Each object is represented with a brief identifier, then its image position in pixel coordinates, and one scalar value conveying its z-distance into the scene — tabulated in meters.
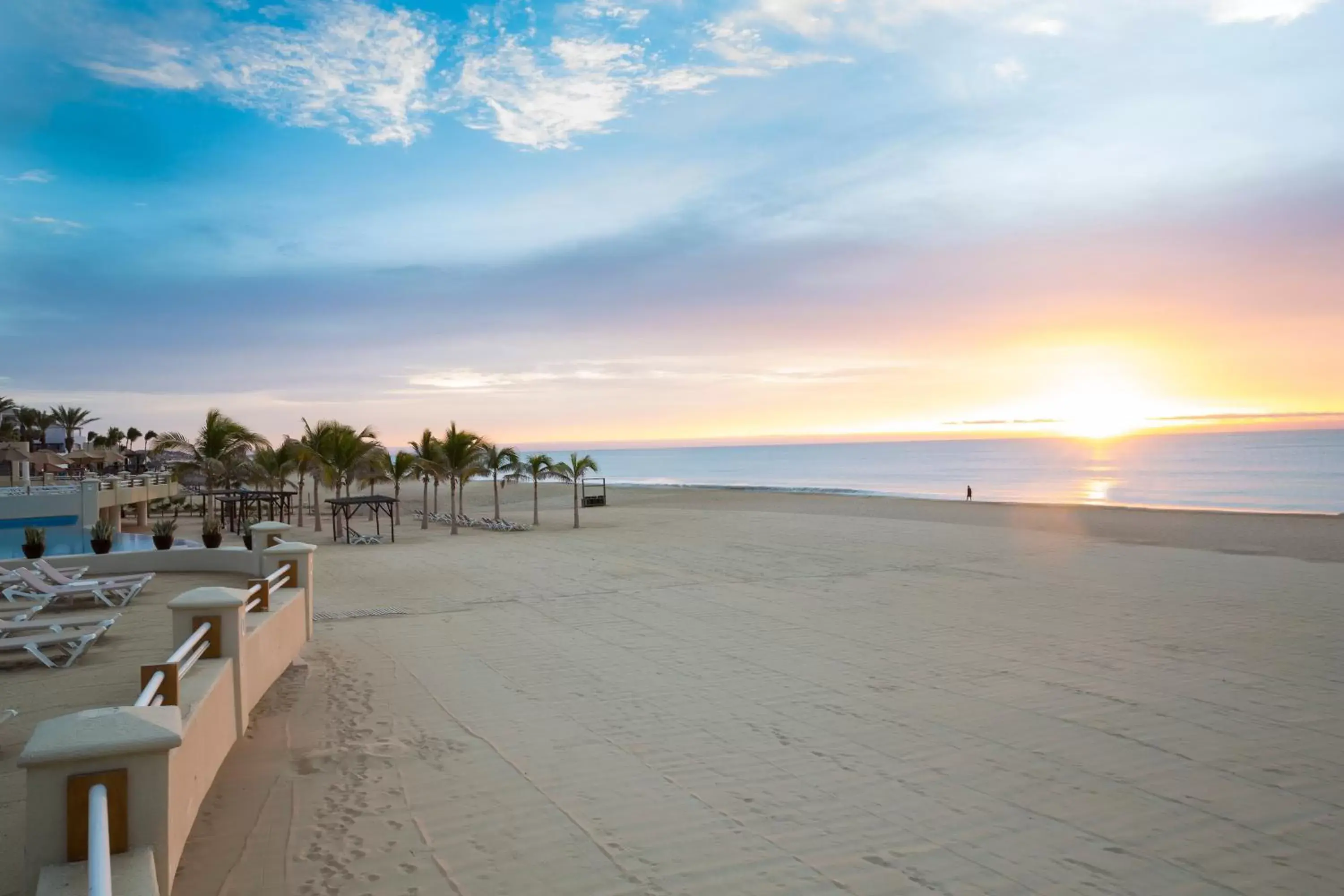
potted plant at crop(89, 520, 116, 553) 17.61
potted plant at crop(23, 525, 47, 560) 16.95
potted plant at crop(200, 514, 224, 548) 20.84
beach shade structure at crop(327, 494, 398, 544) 27.17
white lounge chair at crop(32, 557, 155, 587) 12.78
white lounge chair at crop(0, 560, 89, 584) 12.24
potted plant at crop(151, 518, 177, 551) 17.92
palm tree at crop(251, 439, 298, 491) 34.88
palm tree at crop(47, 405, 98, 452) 59.41
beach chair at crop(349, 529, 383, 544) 26.23
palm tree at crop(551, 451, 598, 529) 34.75
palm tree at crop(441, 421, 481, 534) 34.19
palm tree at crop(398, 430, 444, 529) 34.81
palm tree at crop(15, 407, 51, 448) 57.19
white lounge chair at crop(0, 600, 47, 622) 9.93
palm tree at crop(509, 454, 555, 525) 34.62
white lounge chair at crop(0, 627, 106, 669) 8.61
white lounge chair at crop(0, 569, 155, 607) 12.02
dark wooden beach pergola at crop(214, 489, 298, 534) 31.77
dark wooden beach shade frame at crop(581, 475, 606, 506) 44.38
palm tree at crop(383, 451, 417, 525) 34.91
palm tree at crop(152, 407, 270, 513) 30.80
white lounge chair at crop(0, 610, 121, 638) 9.07
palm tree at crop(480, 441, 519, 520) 36.09
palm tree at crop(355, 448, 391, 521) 35.34
